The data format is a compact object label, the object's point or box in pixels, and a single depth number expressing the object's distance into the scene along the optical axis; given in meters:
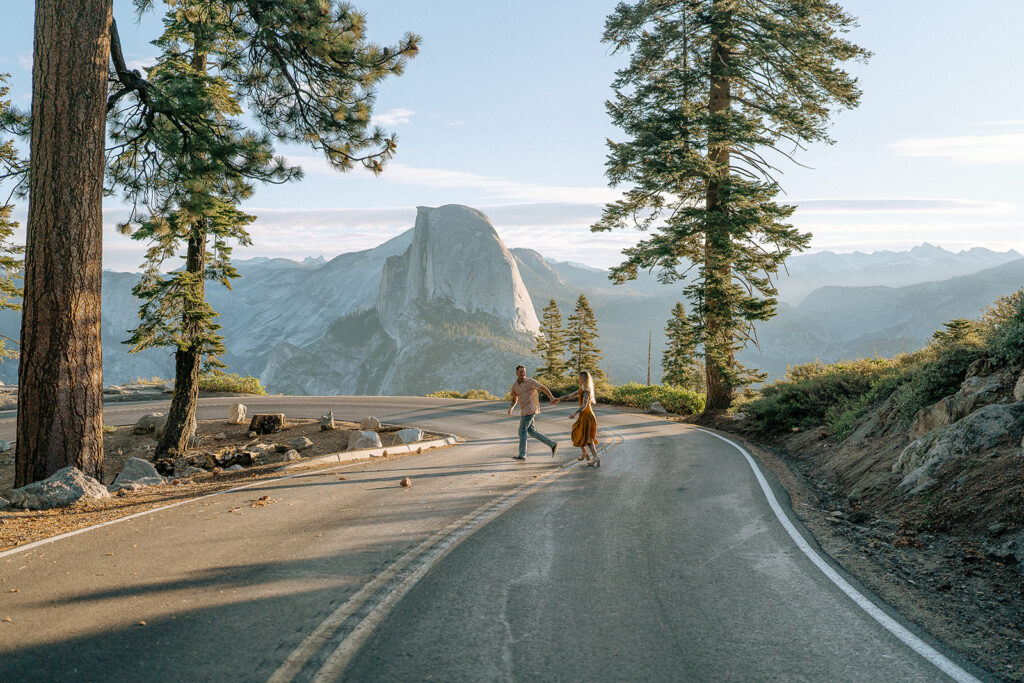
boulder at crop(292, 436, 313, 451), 16.27
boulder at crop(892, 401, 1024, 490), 8.02
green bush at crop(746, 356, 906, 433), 15.66
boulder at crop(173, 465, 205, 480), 13.32
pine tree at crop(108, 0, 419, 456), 10.55
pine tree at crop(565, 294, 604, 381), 48.31
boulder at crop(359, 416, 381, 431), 18.92
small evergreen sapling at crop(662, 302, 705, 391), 53.12
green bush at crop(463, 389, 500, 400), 37.51
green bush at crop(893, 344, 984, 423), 10.73
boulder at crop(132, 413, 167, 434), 19.58
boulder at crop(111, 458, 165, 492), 10.29
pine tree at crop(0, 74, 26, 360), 17.91
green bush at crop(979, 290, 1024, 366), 9.47
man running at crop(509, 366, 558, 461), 12.32
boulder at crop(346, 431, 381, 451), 14.83
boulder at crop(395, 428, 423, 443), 16.14
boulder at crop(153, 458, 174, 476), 14.17
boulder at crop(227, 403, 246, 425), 20.94
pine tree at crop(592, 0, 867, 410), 20.52
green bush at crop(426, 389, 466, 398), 38.06
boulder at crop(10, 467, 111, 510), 7.94
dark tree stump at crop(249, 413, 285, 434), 18.92
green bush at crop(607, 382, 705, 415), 27.69
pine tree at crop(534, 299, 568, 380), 50.06
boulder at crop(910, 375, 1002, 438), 9.31
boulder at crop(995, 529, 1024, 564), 5.87
